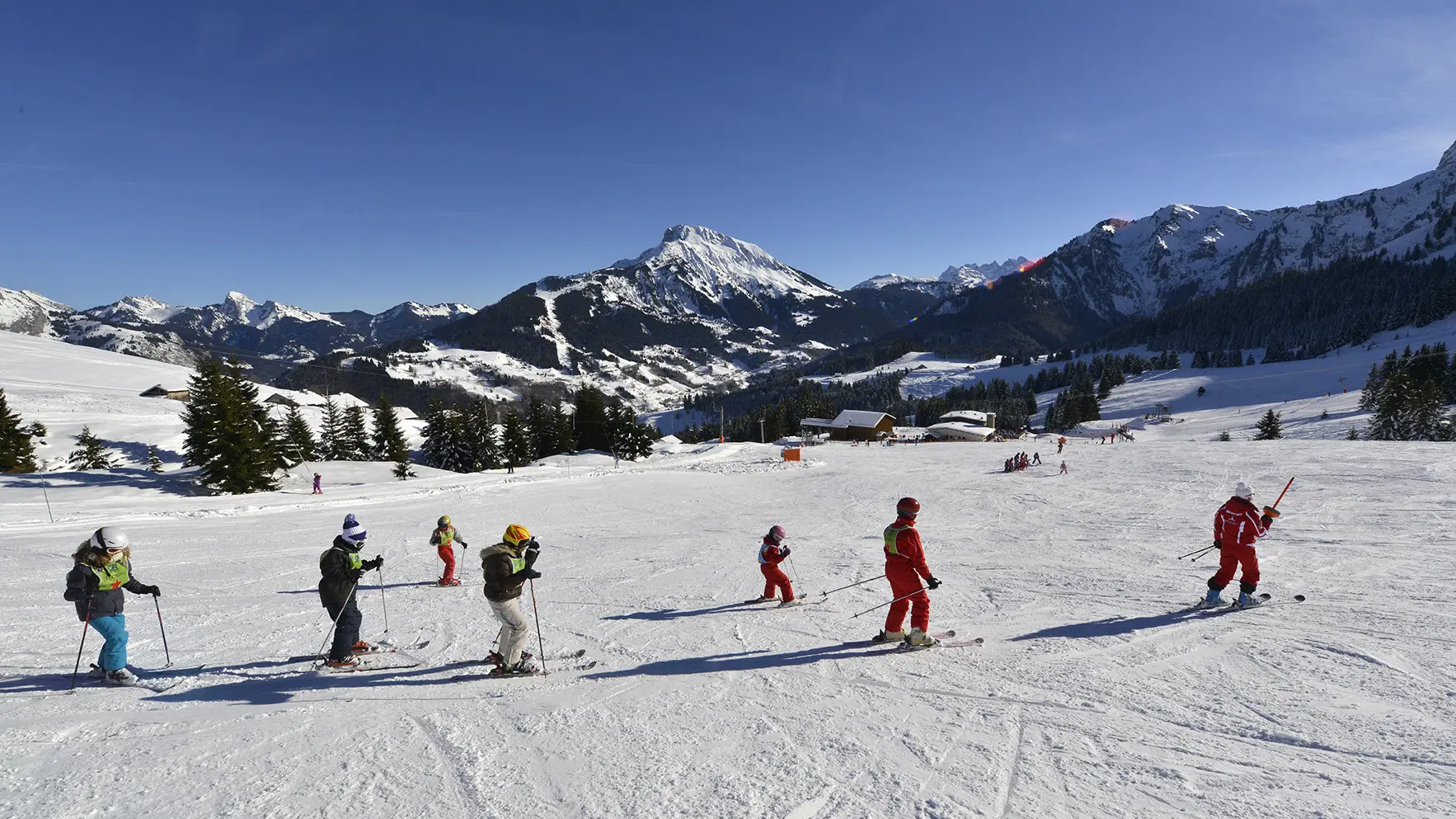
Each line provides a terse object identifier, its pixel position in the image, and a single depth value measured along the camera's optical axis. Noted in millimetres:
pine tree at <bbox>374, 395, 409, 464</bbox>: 52688
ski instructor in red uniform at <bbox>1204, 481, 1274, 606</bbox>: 8922
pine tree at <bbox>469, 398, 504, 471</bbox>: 54594
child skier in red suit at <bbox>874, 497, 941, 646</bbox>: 7605
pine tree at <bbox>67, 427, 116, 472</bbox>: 43562
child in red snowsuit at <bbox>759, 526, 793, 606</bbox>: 9867
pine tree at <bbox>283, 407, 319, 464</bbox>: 48606
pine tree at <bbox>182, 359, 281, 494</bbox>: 30156
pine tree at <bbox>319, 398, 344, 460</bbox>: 55812
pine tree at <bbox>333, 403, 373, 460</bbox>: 55906
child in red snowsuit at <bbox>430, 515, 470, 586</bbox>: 12227
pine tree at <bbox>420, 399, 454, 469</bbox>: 54031
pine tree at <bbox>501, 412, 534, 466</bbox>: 53094
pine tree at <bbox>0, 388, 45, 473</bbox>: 34969
